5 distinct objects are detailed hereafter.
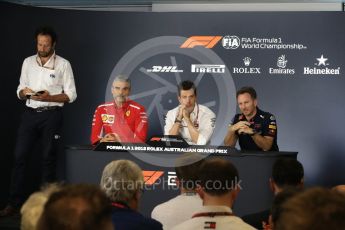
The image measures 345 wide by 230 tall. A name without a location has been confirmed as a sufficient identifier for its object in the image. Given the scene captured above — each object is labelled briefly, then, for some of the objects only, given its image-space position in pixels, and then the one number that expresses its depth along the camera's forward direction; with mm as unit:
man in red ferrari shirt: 11820
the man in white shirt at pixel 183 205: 6840
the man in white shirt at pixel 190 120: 11546
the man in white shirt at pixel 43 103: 11766
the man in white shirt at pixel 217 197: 5430
